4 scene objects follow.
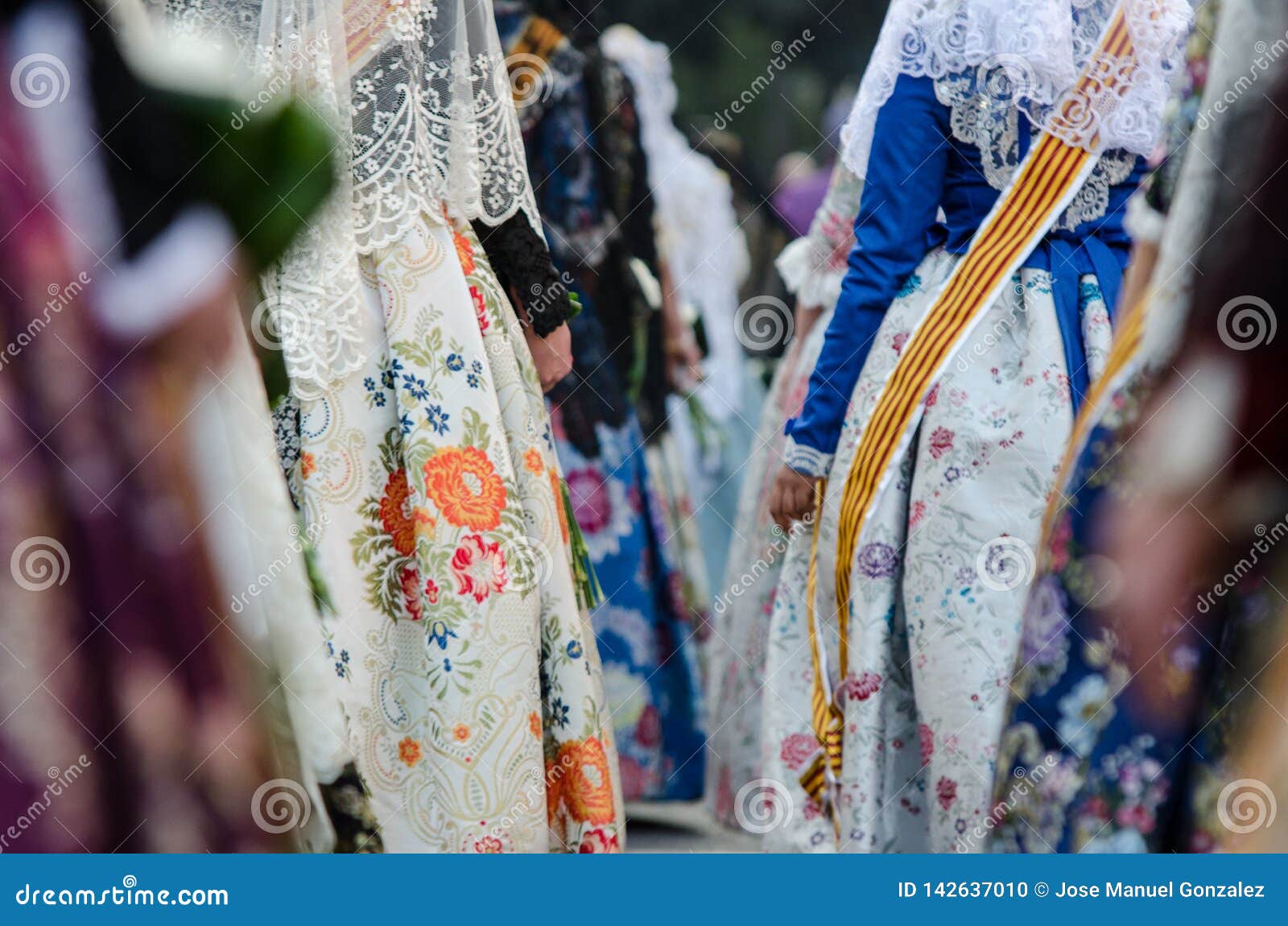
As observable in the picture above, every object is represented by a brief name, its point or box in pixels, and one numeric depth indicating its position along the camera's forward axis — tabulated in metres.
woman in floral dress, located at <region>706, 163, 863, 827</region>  11.12
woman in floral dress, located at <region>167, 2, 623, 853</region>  9.80
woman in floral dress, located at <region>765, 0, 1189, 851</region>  9.96
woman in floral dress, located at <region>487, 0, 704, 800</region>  11.30
